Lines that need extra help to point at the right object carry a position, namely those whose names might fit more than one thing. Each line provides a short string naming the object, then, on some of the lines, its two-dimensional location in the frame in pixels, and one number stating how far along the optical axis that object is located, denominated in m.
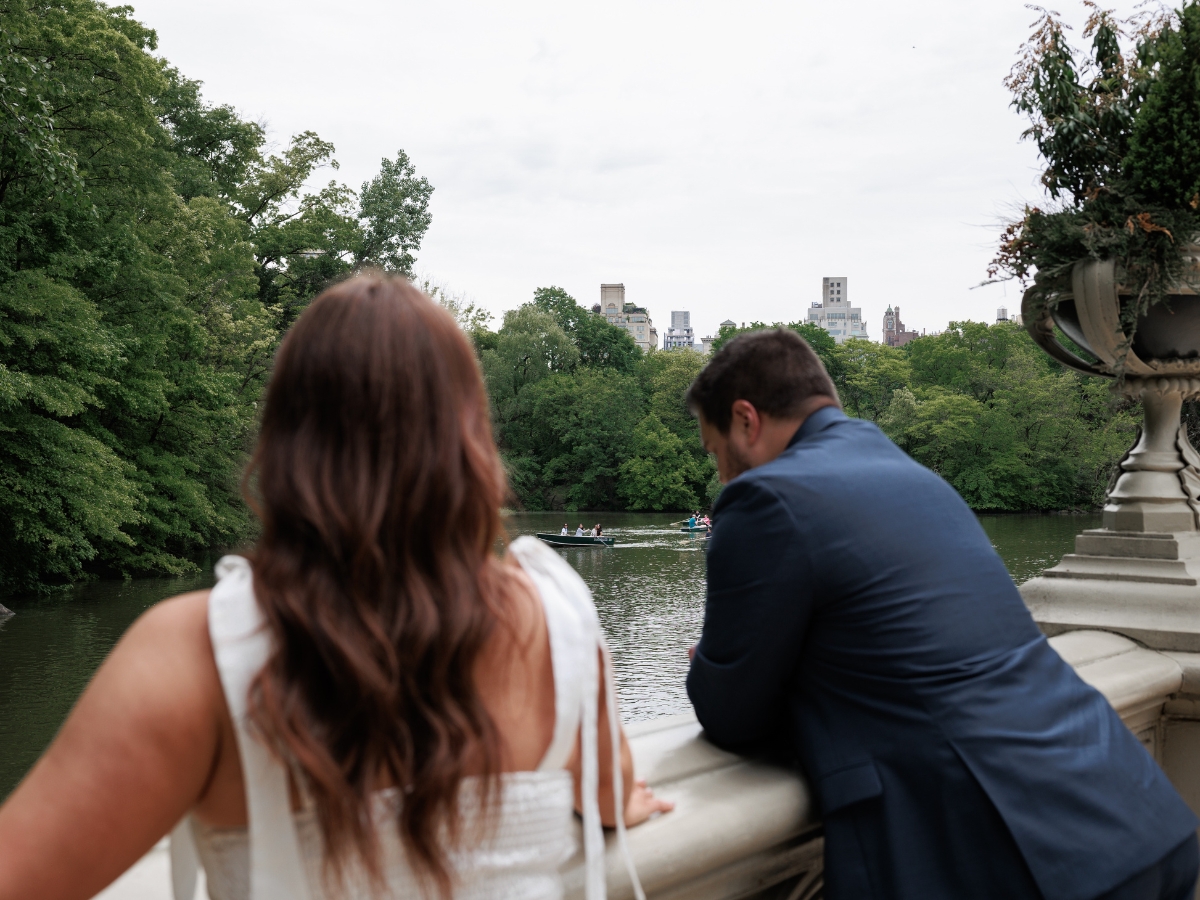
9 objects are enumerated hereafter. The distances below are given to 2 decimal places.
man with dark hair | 1.38
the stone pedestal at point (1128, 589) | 2.52
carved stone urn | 2.61
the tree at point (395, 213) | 36.44
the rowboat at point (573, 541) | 37.09
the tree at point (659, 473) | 55.47
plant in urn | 2.63
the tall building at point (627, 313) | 118.38
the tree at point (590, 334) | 65.62
